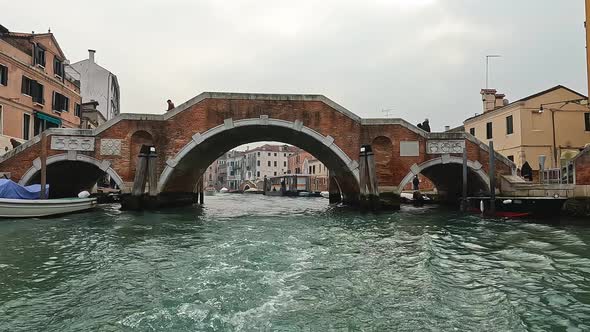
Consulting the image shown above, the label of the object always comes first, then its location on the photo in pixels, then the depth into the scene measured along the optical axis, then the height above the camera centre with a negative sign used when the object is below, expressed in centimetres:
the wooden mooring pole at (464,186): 1668 -33
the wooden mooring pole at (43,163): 1459 +72
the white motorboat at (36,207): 1323 -95
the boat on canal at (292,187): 4063 -86
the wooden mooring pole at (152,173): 1688 +34
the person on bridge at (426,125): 2036 +284
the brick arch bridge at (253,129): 1688 +190
